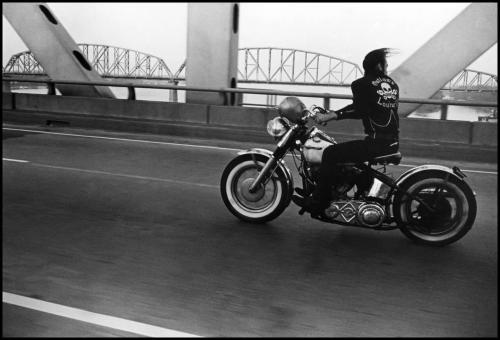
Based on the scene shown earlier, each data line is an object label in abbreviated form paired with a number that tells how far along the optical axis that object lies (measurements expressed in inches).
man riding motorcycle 215.9
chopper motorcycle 217.6
